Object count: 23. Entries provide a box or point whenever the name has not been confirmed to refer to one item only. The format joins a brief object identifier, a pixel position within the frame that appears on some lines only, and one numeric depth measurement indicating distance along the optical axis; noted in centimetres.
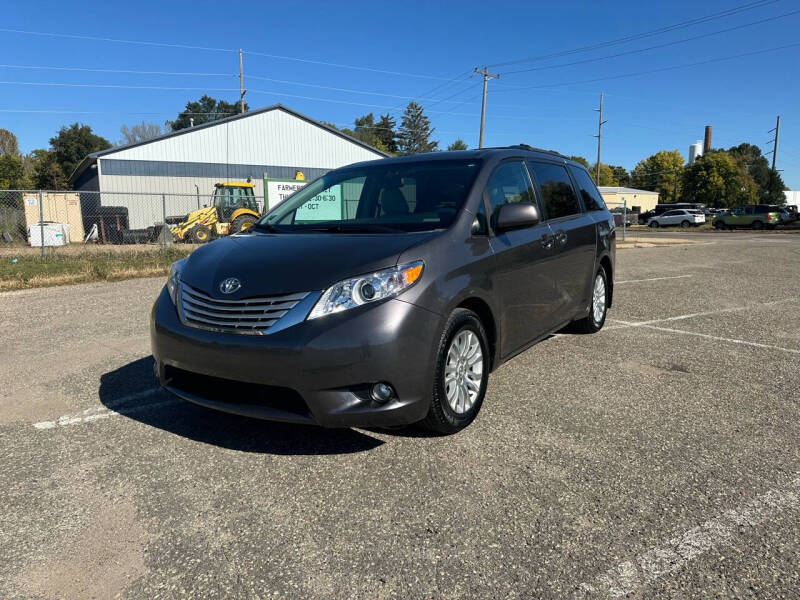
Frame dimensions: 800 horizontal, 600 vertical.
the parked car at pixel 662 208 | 5347
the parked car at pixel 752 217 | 3947
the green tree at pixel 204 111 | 9594
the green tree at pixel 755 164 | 8838
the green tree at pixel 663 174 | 9519
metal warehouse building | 3319
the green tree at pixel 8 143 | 7922
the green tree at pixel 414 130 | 9562
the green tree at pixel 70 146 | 7388
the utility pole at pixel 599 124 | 6334
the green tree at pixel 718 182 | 7300
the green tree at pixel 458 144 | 10780
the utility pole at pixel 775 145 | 6388
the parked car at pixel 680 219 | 4684
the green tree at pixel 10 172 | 5788
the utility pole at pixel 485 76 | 4303
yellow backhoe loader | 2158
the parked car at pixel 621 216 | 2494
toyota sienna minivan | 282
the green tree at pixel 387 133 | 9838
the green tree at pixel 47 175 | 6612
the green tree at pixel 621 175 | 11554
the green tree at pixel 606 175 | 10688
